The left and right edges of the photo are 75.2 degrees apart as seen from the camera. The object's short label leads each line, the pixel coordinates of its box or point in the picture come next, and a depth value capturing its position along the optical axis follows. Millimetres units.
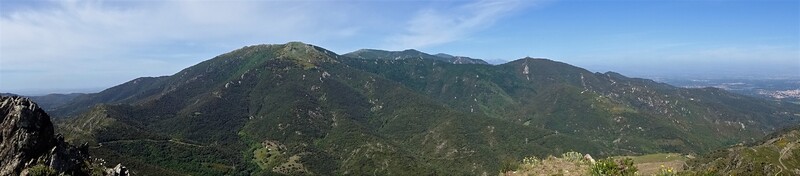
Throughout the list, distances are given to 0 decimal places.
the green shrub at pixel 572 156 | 78938
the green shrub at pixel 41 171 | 77925
